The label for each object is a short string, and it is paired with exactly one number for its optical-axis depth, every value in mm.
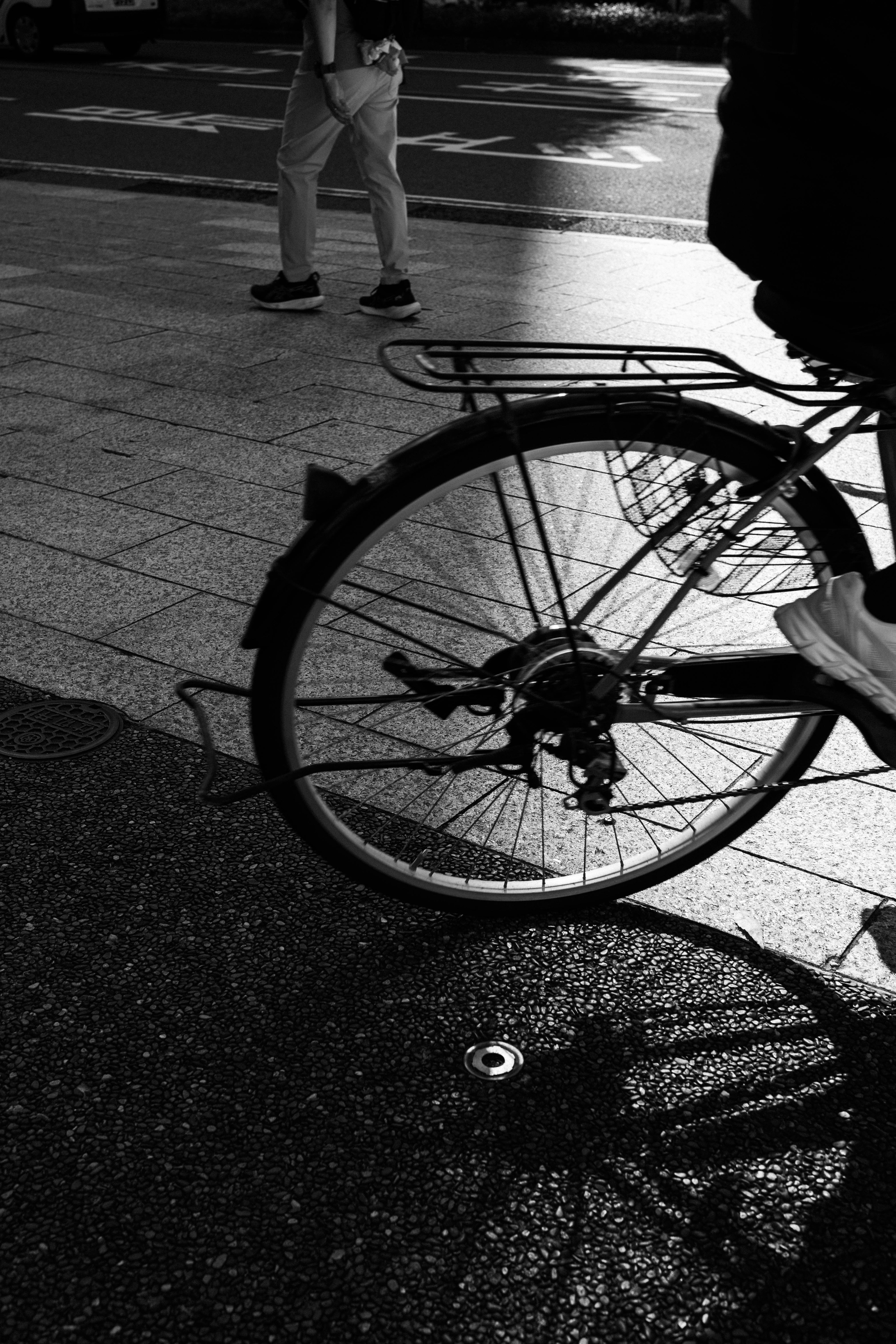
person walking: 5812
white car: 20344
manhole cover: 2986
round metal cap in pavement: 2160
